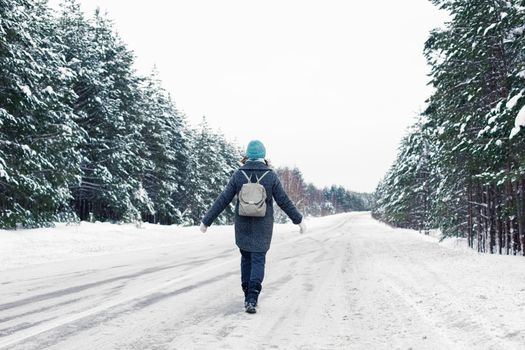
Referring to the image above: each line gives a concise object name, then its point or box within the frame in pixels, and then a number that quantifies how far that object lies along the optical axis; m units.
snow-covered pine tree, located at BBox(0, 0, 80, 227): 15.13
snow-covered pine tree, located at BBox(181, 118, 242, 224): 43.12
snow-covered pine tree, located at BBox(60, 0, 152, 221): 24.47
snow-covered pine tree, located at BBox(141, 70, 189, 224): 33.28
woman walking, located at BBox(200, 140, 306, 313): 4.98
